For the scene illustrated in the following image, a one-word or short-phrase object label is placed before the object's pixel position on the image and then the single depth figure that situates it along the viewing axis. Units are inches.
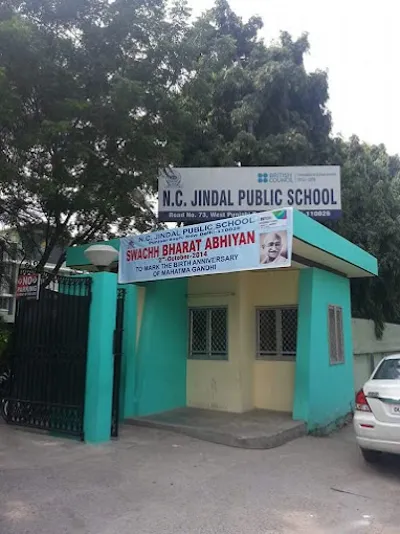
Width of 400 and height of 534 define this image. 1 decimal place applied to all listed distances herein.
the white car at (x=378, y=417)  213.6
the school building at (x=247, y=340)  335.0
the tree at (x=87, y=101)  326.3
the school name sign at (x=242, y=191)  433.7
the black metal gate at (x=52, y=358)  280.7
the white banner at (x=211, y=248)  273.6
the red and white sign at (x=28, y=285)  299.6
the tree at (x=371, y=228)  538.3
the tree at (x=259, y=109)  494.6
